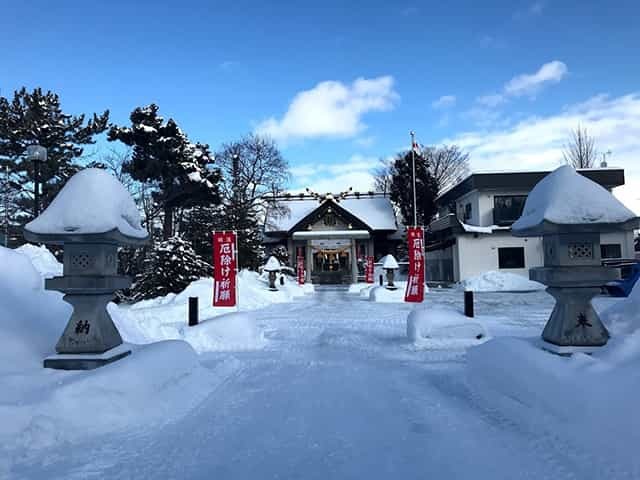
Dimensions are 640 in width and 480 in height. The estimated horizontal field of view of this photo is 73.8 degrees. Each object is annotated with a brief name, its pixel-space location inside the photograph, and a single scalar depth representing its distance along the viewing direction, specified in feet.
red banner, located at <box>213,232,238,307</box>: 42.93
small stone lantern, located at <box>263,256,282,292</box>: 74.41
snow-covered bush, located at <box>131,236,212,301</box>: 58.65
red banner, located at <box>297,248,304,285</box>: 95.20
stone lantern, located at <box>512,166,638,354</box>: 16.88
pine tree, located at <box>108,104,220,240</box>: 80.59
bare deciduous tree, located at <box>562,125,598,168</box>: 126.72
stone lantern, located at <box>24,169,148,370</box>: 16.48
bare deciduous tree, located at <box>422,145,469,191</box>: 147.54
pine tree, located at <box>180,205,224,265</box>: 92.68
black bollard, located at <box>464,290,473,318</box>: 32.24
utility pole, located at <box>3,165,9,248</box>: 65.66
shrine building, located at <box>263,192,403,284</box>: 103.96
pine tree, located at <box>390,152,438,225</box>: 123.65
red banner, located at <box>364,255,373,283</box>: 93.50
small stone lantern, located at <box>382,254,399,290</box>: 69.92
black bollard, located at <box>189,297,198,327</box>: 32.31
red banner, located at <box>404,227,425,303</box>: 51.85
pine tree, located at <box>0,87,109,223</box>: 65.26
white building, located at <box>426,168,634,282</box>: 84.84
